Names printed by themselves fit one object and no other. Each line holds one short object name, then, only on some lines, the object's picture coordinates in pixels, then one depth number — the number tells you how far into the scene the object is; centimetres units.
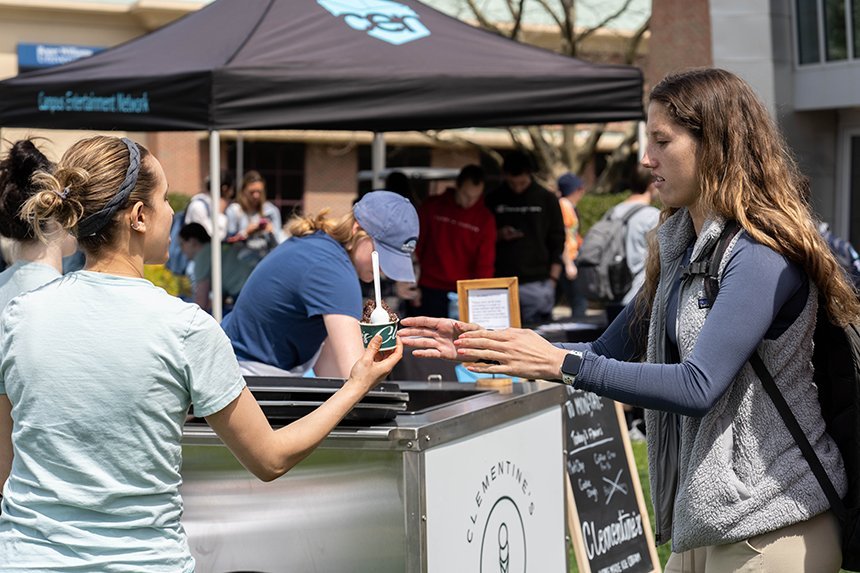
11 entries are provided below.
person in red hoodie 898
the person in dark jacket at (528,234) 930
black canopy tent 642
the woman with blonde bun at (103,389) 220
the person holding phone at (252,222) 975
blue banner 2733
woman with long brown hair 243
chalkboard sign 500
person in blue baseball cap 398
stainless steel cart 319
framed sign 451
